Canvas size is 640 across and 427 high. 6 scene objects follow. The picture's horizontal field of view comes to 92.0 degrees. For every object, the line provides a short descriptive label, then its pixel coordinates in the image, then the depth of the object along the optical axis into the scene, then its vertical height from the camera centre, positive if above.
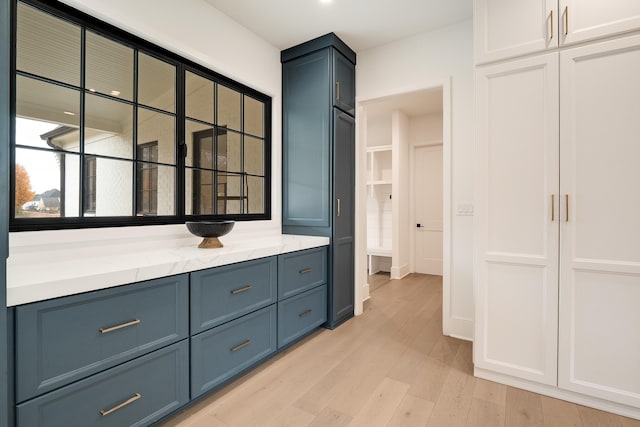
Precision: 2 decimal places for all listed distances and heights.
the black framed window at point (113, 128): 1.67 +0.56
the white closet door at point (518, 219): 1.84 -0.04
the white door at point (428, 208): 5.17 +0.06
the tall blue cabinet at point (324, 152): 2.88 +0.58
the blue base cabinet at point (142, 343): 1.16 -0.64
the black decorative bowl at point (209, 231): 2.08 -0.13
